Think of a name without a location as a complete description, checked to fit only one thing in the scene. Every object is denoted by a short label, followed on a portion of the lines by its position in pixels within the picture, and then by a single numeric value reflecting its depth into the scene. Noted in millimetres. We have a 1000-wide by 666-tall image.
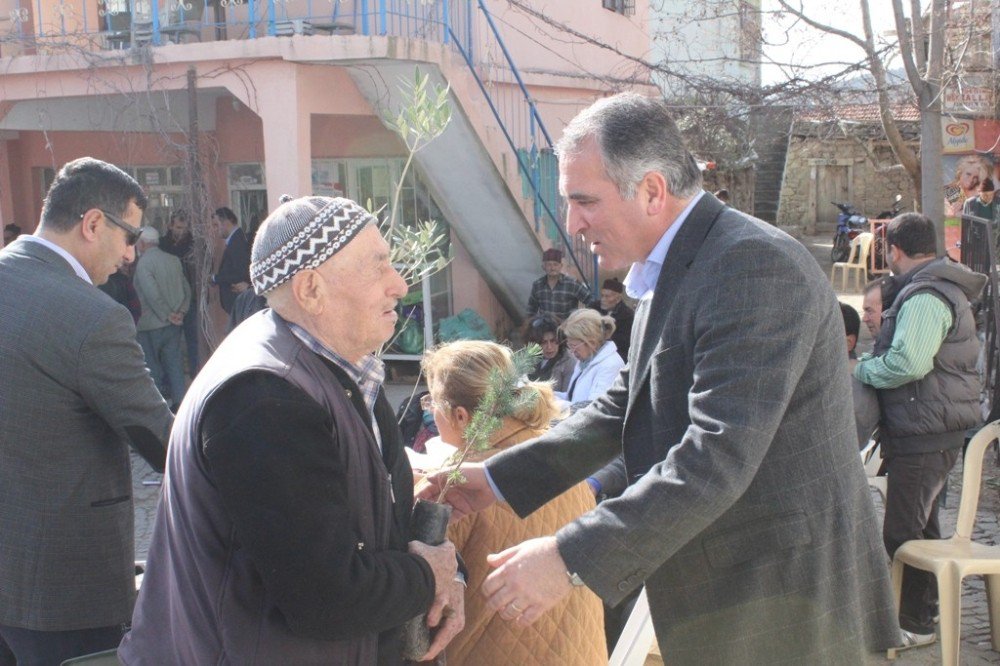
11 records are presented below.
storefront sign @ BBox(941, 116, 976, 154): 11641
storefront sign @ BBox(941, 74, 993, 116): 10402
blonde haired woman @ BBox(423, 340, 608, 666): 2602
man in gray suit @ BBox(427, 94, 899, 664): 2049
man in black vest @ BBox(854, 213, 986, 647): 4488
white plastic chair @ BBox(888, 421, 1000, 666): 4207
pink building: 8438
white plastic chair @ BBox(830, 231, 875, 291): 16734
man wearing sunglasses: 2734
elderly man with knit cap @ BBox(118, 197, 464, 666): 1812
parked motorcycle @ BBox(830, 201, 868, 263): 20688
